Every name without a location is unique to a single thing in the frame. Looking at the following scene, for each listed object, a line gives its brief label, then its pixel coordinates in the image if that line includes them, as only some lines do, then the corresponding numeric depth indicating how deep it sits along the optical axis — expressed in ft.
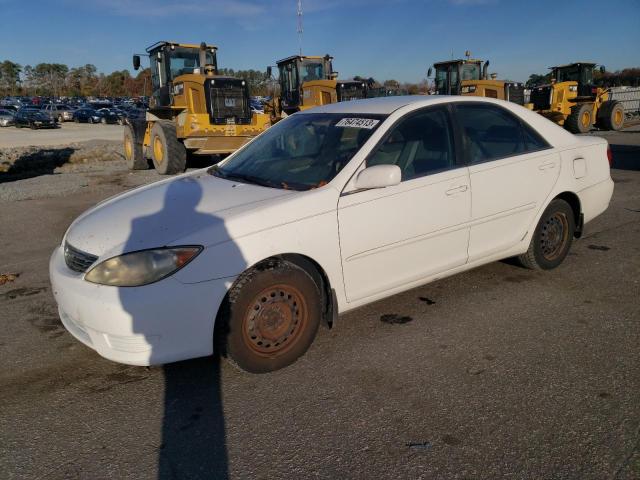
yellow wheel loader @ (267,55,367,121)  53.62
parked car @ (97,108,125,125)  144.36
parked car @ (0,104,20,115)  158.09
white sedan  9.39
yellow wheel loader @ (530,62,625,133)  64.03
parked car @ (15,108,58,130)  126.55
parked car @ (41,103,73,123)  148.87
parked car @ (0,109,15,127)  137.69
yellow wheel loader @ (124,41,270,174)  39.11
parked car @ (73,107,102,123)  147.74
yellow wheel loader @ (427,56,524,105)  60.08
